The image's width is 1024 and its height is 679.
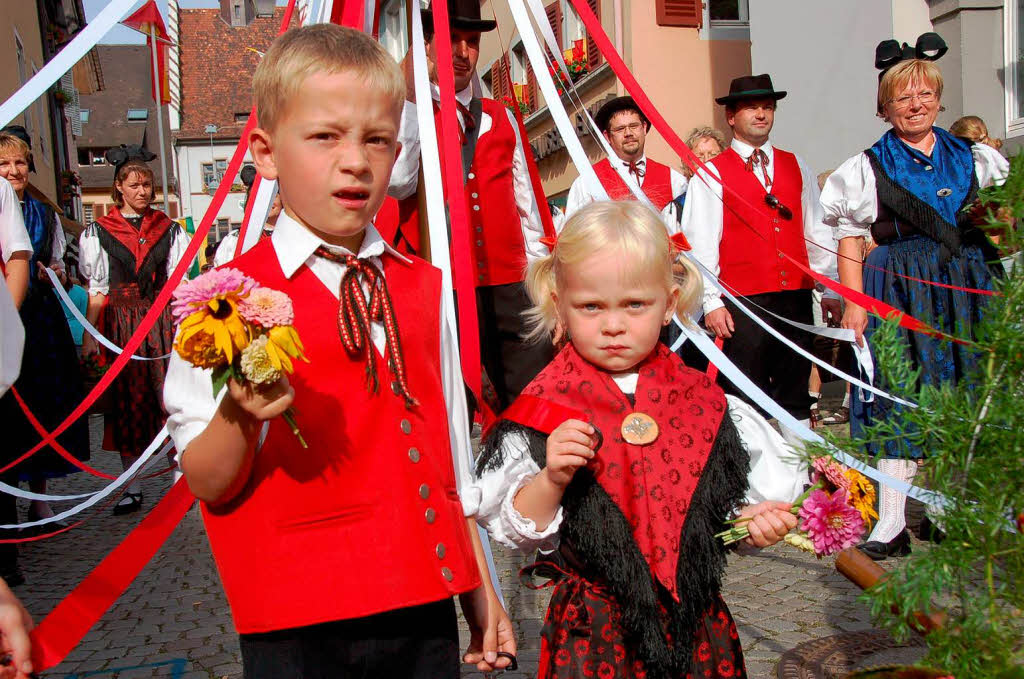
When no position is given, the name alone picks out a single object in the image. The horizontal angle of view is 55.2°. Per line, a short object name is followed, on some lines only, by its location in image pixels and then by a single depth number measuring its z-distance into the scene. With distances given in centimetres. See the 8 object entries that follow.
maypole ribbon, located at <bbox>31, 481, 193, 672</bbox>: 164
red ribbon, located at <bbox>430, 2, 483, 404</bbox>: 283
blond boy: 165
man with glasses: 625
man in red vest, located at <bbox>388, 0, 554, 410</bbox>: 413
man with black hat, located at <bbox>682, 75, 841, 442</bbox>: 487
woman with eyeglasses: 412
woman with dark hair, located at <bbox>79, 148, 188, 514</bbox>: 625
